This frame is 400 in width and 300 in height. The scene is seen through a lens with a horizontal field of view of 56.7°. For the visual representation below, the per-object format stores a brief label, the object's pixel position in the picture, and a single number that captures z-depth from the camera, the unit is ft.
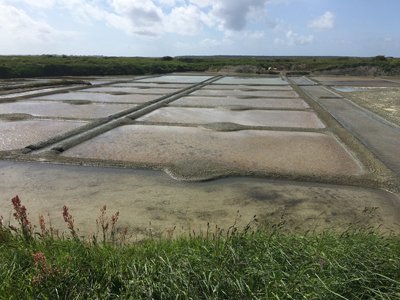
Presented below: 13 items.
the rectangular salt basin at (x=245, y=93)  46.55
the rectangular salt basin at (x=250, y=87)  55.57
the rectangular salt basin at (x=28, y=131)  21.09
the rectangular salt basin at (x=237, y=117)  28.12
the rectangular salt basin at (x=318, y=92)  46.50
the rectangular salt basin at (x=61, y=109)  30.30
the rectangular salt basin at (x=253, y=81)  69.22
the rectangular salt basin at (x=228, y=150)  17.40
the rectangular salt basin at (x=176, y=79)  68.73
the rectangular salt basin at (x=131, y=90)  48.21
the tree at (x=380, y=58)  144.32
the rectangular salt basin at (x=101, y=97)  39.71
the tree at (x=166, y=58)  158.40
